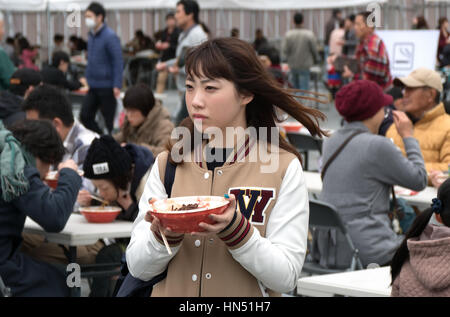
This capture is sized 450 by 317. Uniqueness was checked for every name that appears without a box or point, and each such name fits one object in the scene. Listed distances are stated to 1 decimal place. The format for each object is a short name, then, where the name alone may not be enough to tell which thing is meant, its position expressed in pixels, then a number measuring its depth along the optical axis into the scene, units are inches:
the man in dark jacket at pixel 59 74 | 371.5
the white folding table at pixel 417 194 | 206.5
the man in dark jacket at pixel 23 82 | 304.3
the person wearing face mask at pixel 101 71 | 416.8
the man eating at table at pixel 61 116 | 215.8
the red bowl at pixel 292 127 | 334.3
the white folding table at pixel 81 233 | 173.5
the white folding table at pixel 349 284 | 130.8
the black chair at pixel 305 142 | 314.8
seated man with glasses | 234.7
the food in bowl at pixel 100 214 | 183.2
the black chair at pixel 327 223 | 177.5
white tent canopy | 642.4
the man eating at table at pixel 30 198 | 158.1
